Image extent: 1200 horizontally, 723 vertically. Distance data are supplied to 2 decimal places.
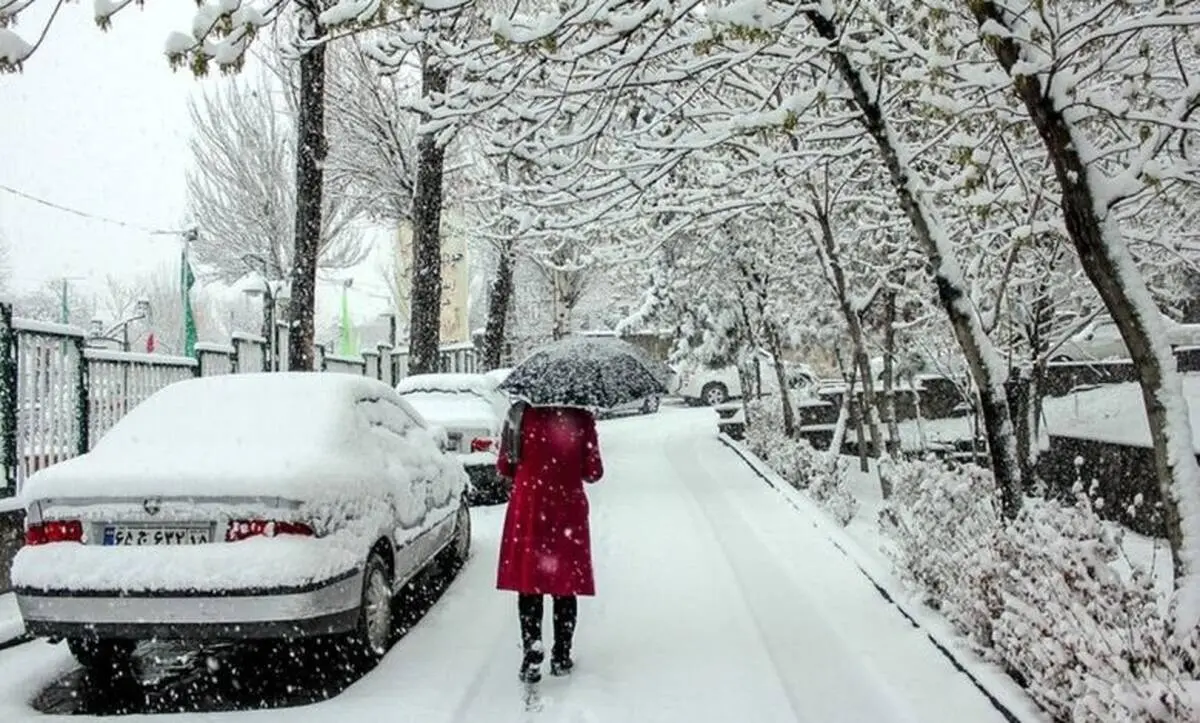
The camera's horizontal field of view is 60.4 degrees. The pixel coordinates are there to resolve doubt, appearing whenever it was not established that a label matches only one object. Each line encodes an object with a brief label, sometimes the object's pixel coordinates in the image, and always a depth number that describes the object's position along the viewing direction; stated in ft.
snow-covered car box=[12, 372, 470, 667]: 16.28
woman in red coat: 17.56
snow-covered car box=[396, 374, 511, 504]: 38.73
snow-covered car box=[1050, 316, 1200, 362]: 85.58
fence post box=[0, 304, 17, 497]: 26.96
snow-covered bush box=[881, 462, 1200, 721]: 12.44
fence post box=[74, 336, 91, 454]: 30.55
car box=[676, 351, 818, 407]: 105.59
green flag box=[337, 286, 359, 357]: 136.06
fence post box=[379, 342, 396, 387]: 65.98
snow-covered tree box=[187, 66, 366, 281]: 98.22
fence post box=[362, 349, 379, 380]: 61.98
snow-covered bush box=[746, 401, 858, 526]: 36.22
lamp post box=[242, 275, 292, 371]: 49.29
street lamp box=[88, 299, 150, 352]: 78.33
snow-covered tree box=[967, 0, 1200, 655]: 14.49
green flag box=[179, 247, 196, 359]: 69.91
